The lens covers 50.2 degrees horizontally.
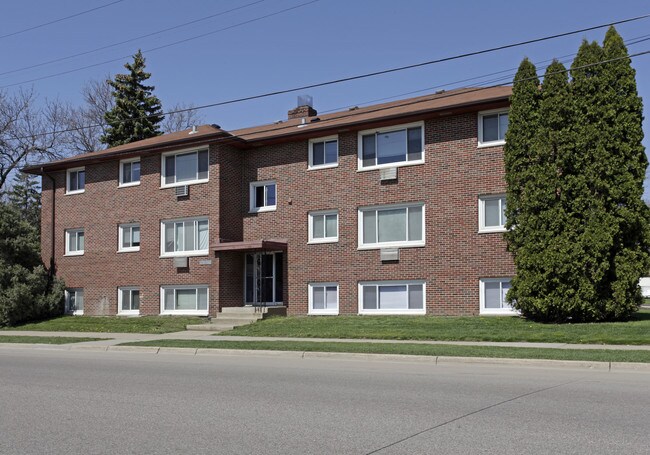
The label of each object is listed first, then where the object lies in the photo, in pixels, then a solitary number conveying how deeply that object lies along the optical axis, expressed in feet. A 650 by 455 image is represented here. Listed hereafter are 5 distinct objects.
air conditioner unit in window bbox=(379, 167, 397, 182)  76.69
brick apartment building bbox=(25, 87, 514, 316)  73.00
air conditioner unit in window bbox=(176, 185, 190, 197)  87.83
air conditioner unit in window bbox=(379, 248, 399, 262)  76.28
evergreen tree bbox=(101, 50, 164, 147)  153.89
